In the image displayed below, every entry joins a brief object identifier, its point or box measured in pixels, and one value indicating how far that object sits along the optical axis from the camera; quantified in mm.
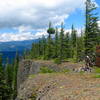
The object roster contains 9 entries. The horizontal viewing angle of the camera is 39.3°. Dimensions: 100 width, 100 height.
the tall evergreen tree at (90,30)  26315
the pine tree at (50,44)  39031
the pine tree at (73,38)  43249
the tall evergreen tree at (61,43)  34256
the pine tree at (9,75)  64157
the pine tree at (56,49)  39064
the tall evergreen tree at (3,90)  26025
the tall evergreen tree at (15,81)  50644
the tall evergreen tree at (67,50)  36033
